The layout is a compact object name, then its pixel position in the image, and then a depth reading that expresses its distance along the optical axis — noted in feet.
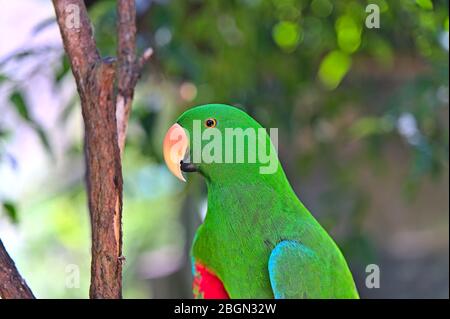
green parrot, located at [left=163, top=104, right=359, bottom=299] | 7.00
